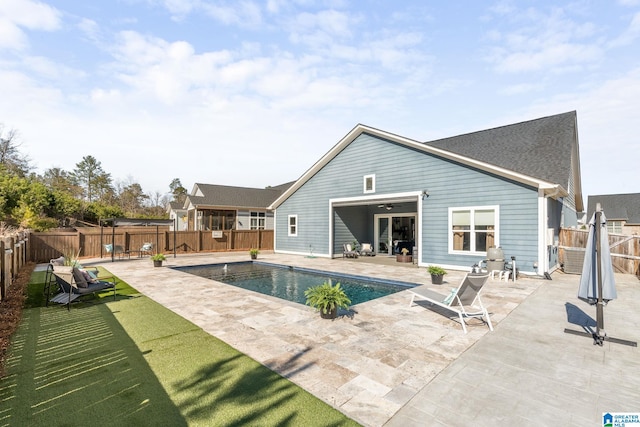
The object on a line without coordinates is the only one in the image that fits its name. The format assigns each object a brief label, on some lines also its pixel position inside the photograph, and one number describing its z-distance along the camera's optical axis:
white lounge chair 5.35
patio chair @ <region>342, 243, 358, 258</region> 16.36
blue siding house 10.31
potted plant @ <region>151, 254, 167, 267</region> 12.71
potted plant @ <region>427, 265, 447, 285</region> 8.93
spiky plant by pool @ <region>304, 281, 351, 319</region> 5.72
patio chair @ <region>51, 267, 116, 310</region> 6.49
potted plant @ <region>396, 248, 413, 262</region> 14.38
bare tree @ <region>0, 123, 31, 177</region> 28.31
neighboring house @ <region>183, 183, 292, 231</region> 24.08
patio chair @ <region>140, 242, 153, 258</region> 16.95
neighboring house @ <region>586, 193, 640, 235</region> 35.78
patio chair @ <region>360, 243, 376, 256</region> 17.20
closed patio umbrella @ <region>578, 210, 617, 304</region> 4.70
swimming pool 9.08
